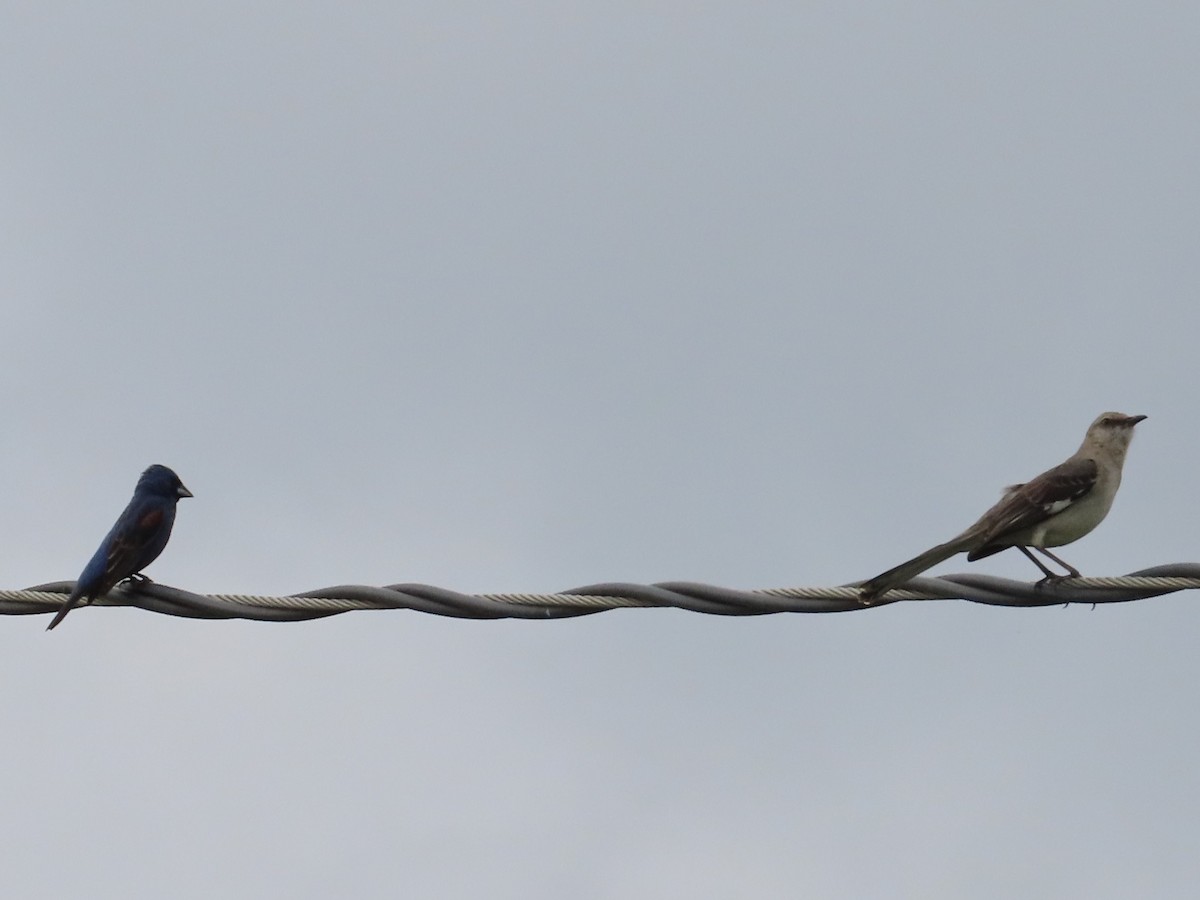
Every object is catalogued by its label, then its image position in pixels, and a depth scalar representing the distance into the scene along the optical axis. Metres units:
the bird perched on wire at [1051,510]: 18.02
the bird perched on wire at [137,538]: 15.62
